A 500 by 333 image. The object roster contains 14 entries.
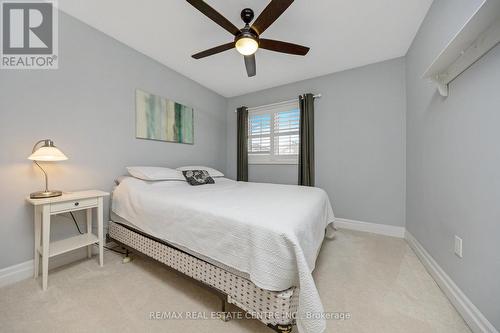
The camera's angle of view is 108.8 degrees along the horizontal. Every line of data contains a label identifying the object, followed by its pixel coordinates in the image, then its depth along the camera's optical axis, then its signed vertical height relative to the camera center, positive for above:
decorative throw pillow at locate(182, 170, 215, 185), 2.44 -0.16
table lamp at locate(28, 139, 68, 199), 1.44 +0.08
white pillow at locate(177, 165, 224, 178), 2.73 -0.05
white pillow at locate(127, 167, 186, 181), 2.04 -0.09
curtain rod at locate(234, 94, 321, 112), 2.98 +1.18
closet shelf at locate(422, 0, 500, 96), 0.86 +0.73
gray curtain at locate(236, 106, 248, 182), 3.68 +0.48
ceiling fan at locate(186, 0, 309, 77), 1.31 +1.16
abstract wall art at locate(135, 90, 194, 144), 2.39 +0.69
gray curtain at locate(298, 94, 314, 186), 2.98 +0.44
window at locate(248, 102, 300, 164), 3.25 +0.62
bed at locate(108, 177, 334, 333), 0.94 -0.50
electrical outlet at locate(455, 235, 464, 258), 1.24 -0.56
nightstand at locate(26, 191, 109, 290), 1.40 -0.50
